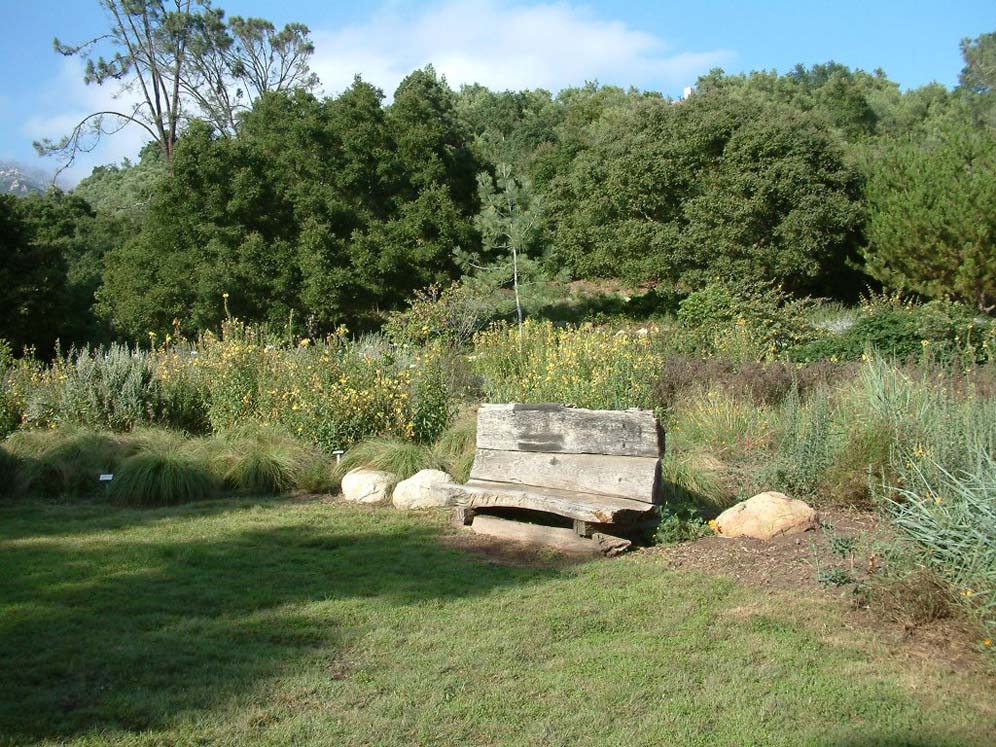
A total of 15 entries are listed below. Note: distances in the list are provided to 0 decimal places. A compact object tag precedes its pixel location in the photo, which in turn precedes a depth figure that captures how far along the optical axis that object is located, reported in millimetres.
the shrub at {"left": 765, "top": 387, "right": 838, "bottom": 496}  6941
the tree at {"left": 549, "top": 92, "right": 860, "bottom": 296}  20344
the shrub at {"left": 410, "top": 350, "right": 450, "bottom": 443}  9031
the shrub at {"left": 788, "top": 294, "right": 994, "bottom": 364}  13766
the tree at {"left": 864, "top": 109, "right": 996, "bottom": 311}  18391
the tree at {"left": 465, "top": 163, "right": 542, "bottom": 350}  17891
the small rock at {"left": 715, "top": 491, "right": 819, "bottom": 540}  6105
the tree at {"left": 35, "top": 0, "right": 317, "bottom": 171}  34312
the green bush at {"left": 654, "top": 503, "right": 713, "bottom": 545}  6293
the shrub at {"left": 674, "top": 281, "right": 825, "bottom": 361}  13078
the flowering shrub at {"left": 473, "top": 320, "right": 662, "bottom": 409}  9172
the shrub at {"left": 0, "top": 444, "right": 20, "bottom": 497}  8211
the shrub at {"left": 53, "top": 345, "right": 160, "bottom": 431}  9719
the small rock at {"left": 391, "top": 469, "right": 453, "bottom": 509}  7551
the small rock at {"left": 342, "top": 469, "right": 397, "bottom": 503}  7816
